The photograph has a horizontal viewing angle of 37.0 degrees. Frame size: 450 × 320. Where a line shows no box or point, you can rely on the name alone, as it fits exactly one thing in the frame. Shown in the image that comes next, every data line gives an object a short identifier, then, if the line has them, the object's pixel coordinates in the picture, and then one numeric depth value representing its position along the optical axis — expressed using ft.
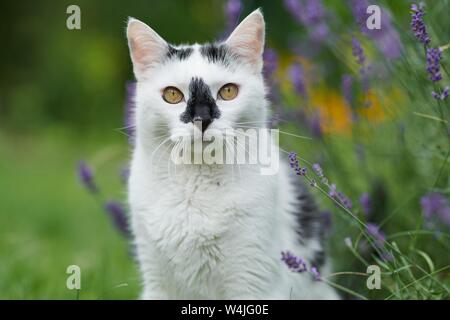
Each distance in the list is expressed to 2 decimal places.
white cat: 6.37
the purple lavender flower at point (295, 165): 5.50
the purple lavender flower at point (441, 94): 5.81
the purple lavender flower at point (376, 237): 6.15
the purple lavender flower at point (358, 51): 7.18
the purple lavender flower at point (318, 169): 5.64
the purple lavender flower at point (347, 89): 8.07
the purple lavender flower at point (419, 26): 5.65
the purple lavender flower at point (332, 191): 5.72
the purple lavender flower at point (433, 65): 5.71
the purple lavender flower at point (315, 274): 5.92
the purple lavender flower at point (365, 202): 7.59
